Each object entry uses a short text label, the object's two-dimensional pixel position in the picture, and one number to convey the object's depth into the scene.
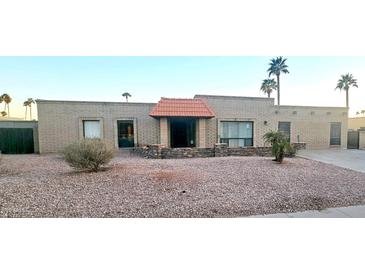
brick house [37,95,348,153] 14.80
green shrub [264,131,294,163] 9.83
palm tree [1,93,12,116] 47.38
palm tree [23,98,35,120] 56.12
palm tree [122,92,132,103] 43.87
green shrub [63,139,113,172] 7.53
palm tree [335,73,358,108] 31.93
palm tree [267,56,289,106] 29.76
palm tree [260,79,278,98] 34.78
